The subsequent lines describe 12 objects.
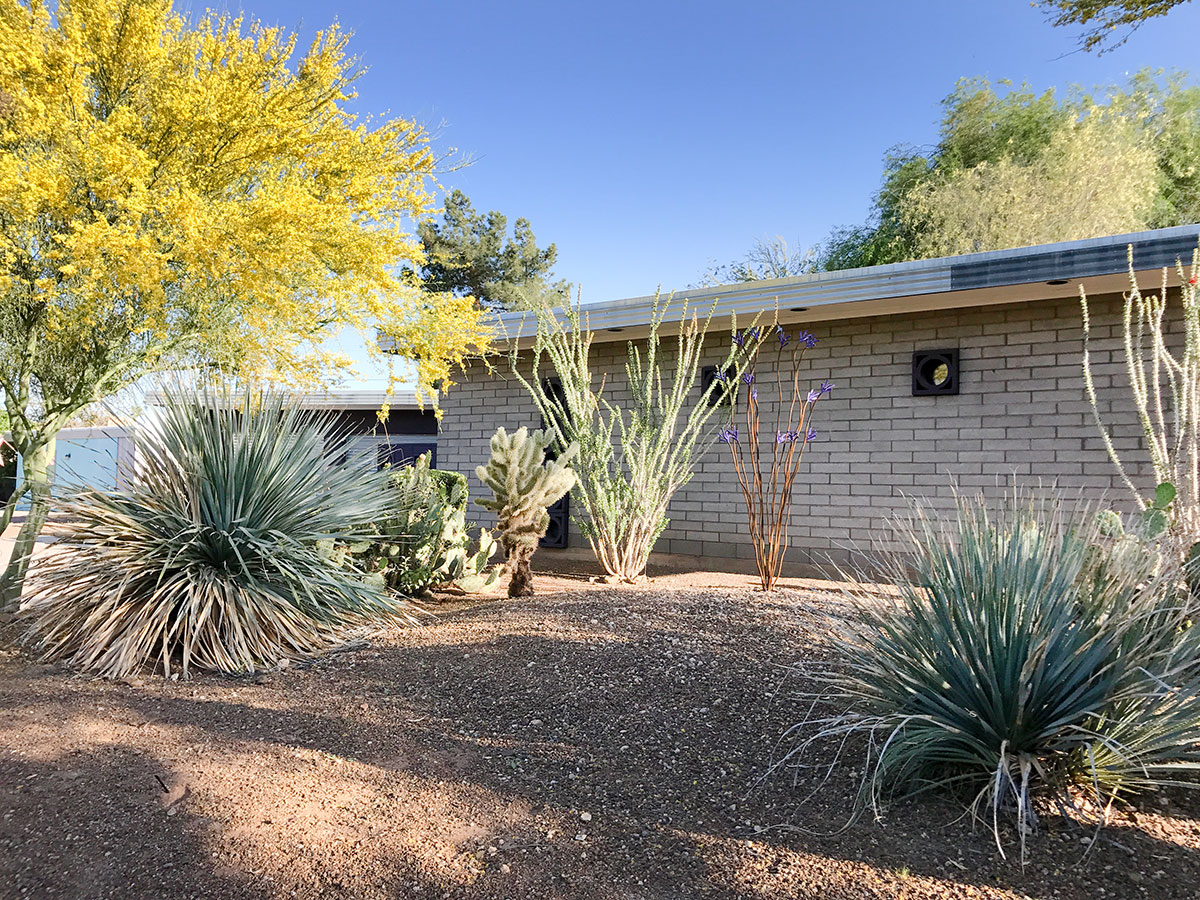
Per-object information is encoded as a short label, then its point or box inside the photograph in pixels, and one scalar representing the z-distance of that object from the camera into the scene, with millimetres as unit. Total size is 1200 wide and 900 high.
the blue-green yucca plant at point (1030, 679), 2631
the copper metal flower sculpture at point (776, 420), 8805
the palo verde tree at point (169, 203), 5676
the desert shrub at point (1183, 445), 4137
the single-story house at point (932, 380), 7285
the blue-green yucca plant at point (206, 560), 4758
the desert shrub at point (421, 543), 6402
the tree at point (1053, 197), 21203
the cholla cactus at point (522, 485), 6348
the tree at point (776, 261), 27312
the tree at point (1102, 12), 6828
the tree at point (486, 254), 33625
